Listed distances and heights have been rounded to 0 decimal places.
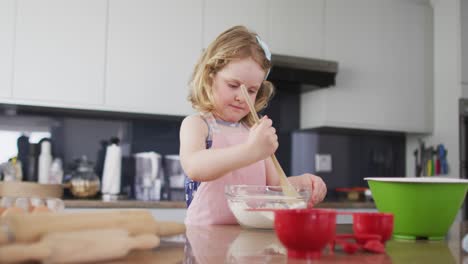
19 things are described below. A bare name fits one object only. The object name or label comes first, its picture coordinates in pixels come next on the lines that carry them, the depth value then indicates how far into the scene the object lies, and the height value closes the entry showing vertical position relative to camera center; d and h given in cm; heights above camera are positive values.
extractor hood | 280 +49
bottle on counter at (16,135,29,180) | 266 +1
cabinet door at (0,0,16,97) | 240 +52
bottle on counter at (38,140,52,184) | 258 -5
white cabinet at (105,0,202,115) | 258 +53
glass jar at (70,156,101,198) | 254 -15
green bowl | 86 -7
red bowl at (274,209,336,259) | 57 -8
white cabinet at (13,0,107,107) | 244 +50
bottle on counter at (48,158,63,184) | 261 -10
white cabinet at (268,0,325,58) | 290 +77
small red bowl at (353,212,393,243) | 71 -9
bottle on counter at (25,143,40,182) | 258 -6
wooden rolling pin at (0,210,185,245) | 49 -8
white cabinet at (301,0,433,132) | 305 +59
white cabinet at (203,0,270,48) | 277 +79
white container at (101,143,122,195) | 266 -9
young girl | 122 +11
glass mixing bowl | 93 -8
